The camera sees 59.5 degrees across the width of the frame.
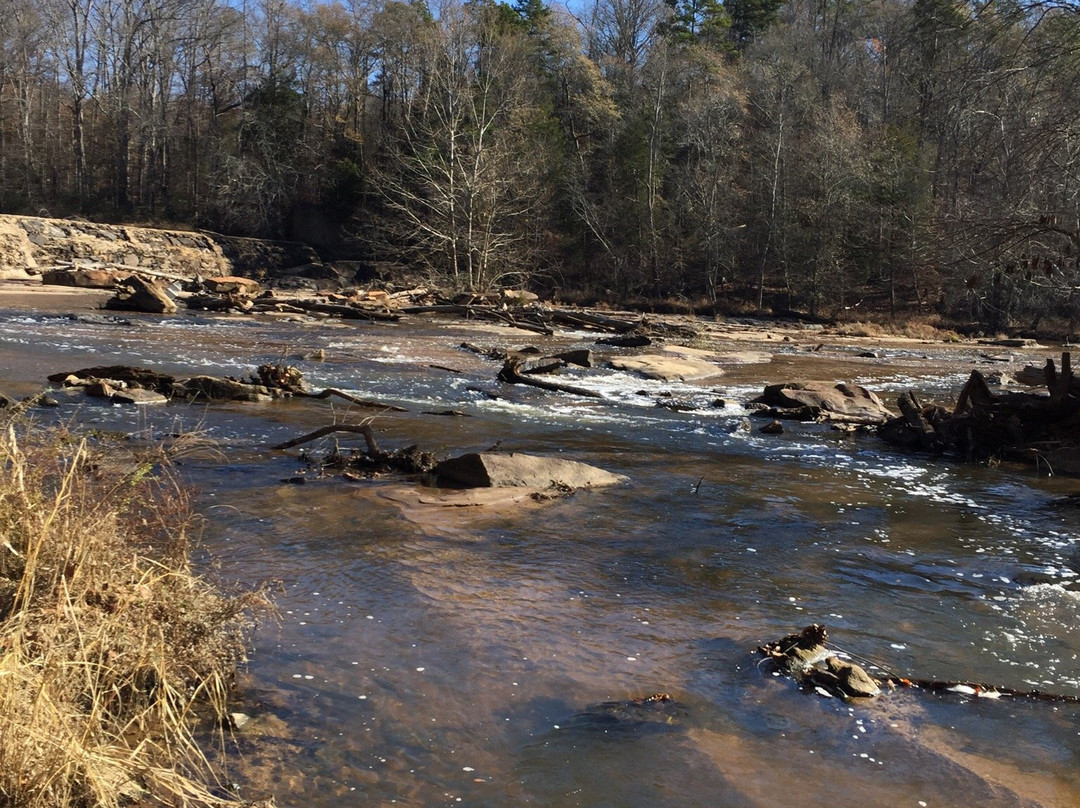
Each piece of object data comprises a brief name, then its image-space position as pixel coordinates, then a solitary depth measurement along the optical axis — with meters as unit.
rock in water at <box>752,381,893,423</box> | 13.34
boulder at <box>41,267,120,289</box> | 31.39
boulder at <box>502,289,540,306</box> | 31.07
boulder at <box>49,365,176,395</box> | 12.27
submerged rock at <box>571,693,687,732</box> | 4.04
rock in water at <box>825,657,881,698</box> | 4.40
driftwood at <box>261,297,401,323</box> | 26.27
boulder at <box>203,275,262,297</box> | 30.73
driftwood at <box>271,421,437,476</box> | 8.53
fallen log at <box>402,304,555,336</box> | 26.56
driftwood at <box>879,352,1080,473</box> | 10.55
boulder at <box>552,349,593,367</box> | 17.78
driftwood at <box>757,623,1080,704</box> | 4.45
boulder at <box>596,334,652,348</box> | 22.70
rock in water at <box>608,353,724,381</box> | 17.59
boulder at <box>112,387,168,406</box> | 11.46
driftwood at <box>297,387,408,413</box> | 12.14
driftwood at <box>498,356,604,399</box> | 14.62
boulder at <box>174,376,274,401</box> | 12.26
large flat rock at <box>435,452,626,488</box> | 8.07
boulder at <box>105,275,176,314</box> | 24.70
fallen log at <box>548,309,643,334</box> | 26.53
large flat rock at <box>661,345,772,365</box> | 21.07
